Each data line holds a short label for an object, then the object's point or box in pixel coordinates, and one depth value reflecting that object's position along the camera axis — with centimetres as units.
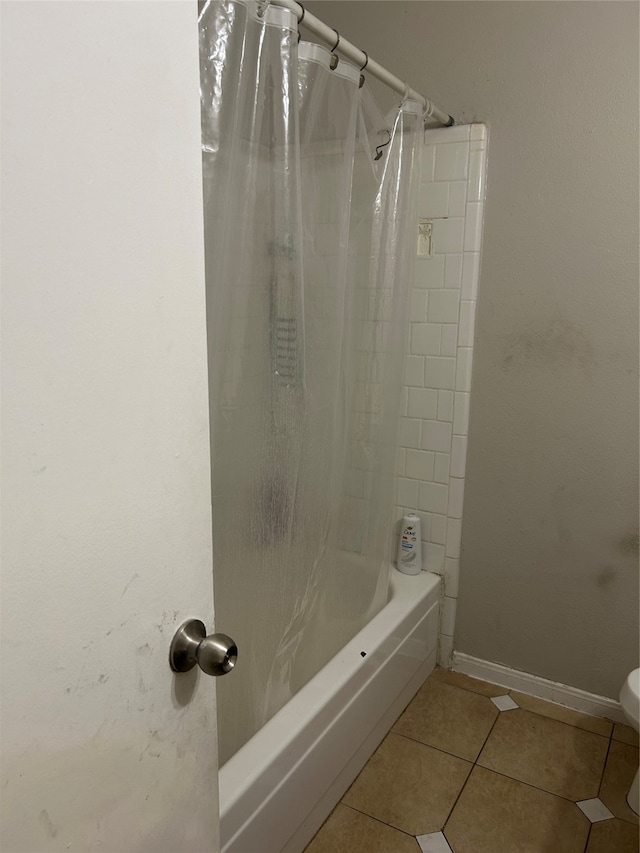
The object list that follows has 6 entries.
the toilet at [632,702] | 152
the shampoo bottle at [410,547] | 215
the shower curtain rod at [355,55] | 121
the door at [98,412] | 48
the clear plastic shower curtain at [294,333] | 116
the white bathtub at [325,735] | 128
